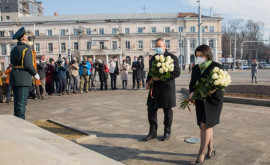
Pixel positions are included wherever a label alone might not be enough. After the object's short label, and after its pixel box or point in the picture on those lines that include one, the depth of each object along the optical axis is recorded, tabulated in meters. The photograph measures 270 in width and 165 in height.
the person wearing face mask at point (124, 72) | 15.49
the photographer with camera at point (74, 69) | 14.01
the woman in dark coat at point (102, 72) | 14.99
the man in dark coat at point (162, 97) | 5.10
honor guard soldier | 5.34
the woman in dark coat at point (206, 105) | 3.84
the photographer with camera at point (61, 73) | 12.89
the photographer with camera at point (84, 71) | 13.73
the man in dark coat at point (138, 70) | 14.80
